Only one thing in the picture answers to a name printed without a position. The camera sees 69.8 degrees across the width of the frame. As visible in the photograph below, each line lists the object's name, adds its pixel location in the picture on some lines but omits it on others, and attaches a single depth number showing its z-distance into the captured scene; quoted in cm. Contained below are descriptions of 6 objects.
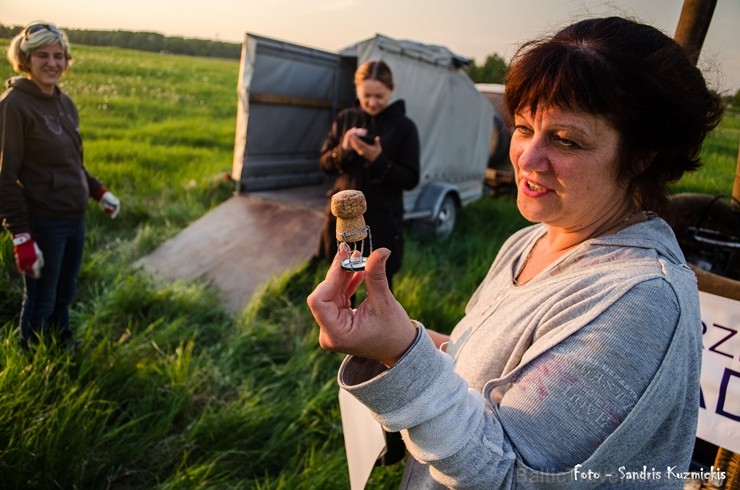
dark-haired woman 95
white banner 218
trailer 599
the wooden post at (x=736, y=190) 288
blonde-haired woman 291
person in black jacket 387
